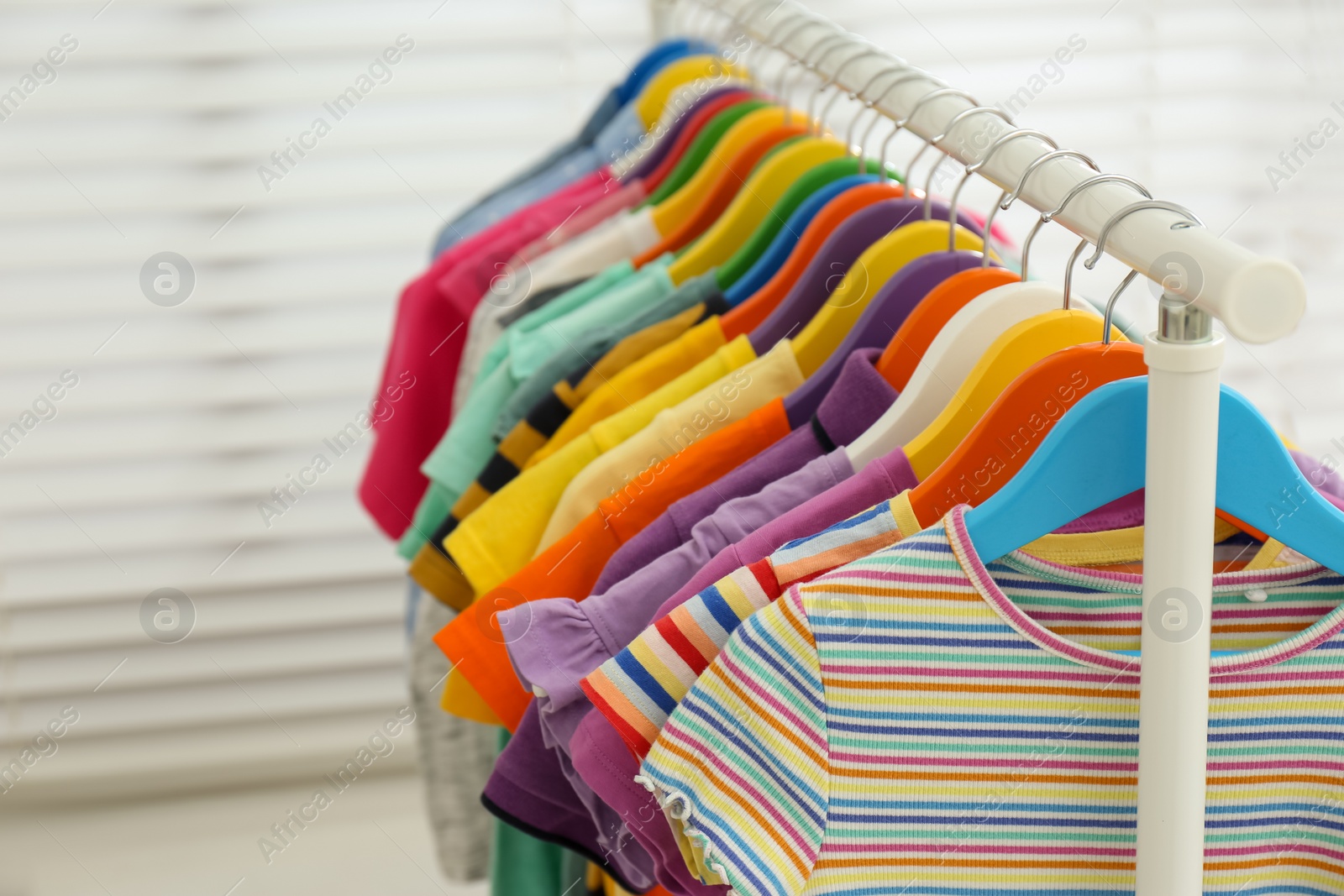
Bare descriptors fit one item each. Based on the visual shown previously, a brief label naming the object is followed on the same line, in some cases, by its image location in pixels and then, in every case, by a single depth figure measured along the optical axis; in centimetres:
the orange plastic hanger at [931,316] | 75
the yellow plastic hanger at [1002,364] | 67
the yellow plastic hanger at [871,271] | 82
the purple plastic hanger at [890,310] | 79
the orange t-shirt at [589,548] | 79
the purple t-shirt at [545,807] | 76
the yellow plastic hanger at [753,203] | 102
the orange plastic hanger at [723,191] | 110
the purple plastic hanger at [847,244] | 86
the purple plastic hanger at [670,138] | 127
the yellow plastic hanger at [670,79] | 143
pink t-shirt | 130
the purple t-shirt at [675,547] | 69
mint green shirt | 106
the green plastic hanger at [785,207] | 98
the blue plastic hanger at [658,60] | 155
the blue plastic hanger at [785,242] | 95
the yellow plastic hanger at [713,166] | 114
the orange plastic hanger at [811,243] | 90
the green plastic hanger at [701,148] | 120
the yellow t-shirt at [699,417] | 83
